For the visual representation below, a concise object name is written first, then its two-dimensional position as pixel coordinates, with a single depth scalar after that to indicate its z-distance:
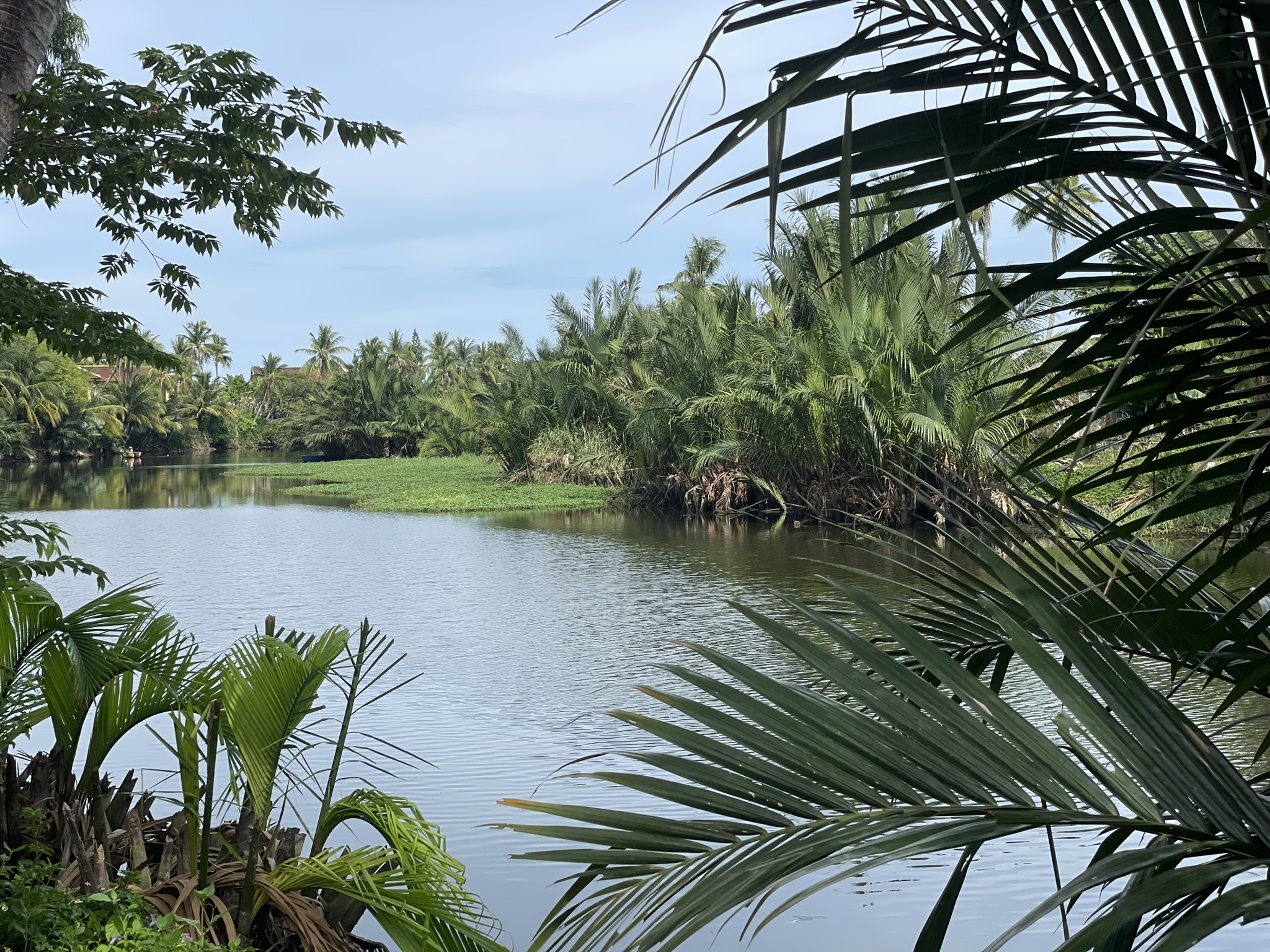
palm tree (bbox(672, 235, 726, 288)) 43.41
